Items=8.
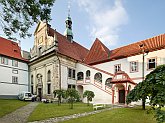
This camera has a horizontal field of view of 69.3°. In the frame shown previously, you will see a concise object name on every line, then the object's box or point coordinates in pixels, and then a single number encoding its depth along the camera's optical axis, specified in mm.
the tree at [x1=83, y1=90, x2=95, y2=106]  12978
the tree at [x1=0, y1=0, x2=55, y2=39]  7020
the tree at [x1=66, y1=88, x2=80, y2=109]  11843
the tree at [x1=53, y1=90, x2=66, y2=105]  13239
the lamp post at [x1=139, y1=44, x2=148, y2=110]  14857
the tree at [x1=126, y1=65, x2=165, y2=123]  2841
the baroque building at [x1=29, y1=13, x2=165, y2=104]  14764
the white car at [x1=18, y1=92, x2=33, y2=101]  18995
